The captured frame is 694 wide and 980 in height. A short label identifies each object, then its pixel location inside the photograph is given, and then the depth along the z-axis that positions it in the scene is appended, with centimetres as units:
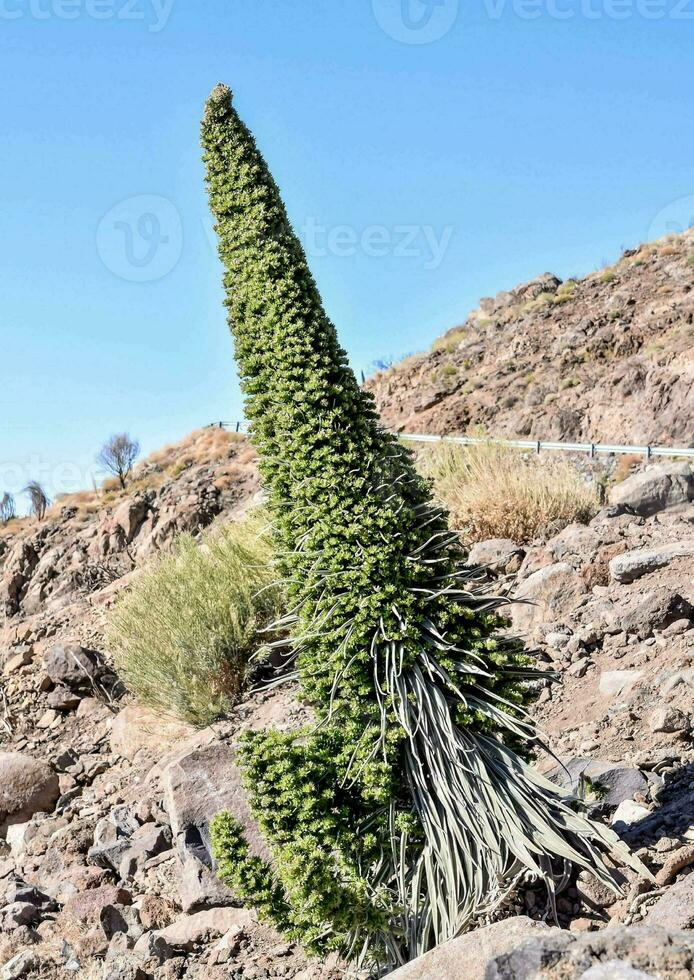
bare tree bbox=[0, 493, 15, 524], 2744
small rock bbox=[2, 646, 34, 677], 1041
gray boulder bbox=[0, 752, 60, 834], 756
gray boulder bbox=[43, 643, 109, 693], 927
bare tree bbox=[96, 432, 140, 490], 2631
